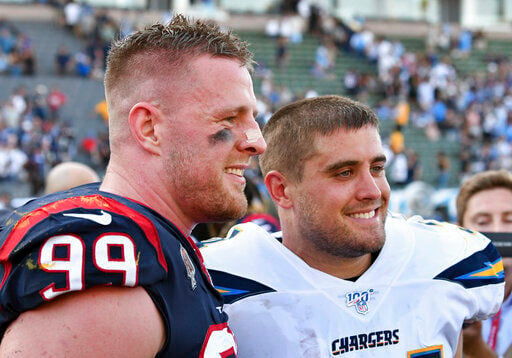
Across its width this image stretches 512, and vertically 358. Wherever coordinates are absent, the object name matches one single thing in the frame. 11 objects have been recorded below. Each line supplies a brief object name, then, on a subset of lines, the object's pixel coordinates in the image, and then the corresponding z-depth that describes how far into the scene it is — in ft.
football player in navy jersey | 4.38
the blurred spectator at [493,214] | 10.23
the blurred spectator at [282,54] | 66.33
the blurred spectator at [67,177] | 14.01
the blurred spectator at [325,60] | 66.23
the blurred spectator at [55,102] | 50.65
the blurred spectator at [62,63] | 56.13
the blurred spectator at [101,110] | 52.16
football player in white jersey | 7.18
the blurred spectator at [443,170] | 54.54
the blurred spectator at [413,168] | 50.87
